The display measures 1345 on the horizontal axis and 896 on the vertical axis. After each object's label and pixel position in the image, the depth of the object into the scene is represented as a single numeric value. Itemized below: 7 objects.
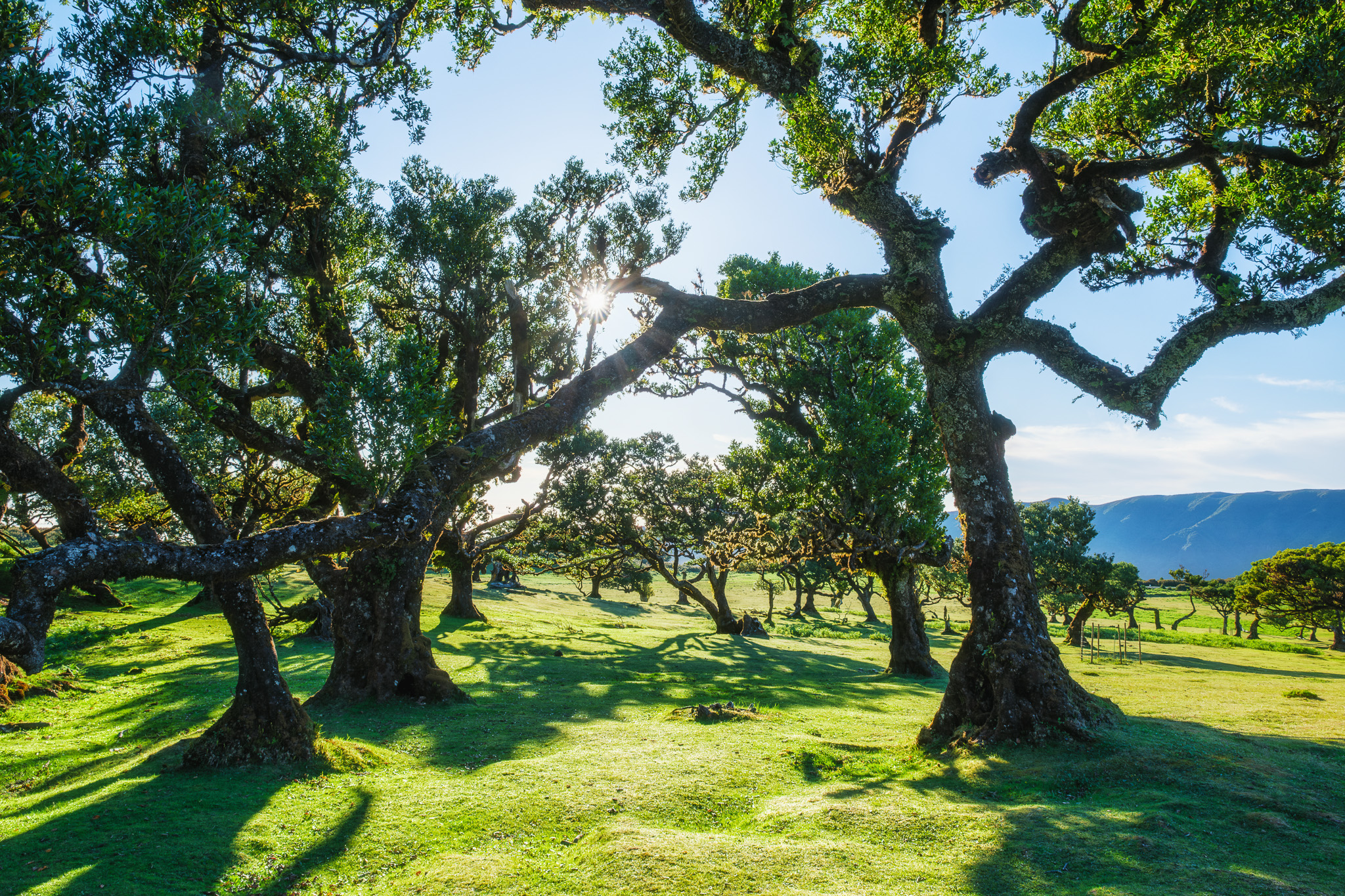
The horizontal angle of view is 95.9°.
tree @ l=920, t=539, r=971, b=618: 51.34
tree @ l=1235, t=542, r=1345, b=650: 37.72
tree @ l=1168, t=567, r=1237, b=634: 44.22
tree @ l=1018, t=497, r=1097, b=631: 41.66
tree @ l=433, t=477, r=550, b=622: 29.64
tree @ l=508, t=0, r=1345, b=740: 8.48
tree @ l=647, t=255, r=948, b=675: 17.66
